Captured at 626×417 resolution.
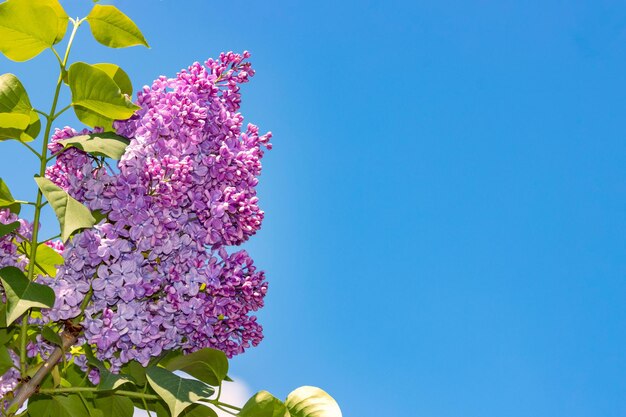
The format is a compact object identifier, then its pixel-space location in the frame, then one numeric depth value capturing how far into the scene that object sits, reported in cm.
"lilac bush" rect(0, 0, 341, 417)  250
